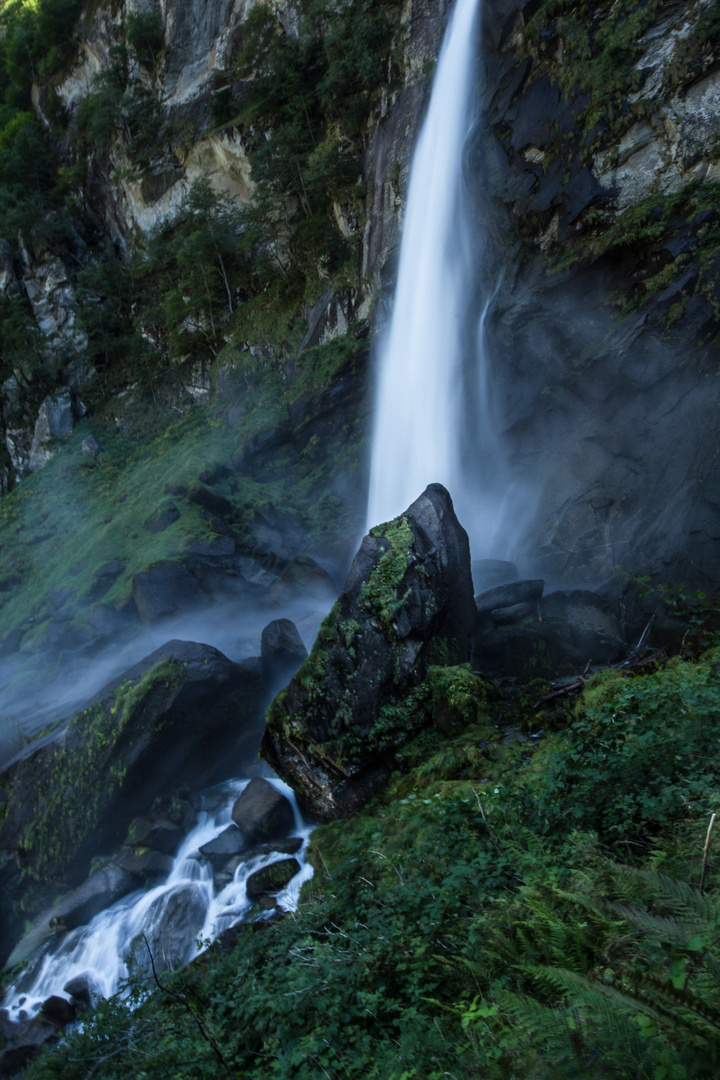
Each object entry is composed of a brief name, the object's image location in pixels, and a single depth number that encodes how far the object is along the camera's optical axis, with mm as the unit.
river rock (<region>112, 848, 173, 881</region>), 8062
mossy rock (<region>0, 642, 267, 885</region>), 8734
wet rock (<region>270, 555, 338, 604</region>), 14273
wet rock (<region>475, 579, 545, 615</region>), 10156
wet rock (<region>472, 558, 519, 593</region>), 11984
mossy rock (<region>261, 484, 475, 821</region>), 7305
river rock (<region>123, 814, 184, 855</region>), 8445
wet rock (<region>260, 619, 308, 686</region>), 11180
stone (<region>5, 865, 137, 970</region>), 7758
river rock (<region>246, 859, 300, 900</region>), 6988
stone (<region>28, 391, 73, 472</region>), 27156
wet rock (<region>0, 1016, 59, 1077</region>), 5957
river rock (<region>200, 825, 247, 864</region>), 7887
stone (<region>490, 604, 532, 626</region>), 9688
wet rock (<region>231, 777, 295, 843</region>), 7949
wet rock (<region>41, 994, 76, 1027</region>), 6477
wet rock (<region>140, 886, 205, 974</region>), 6934
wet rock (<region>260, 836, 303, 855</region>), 7492
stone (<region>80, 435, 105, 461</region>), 25156
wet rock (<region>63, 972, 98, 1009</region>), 6742
